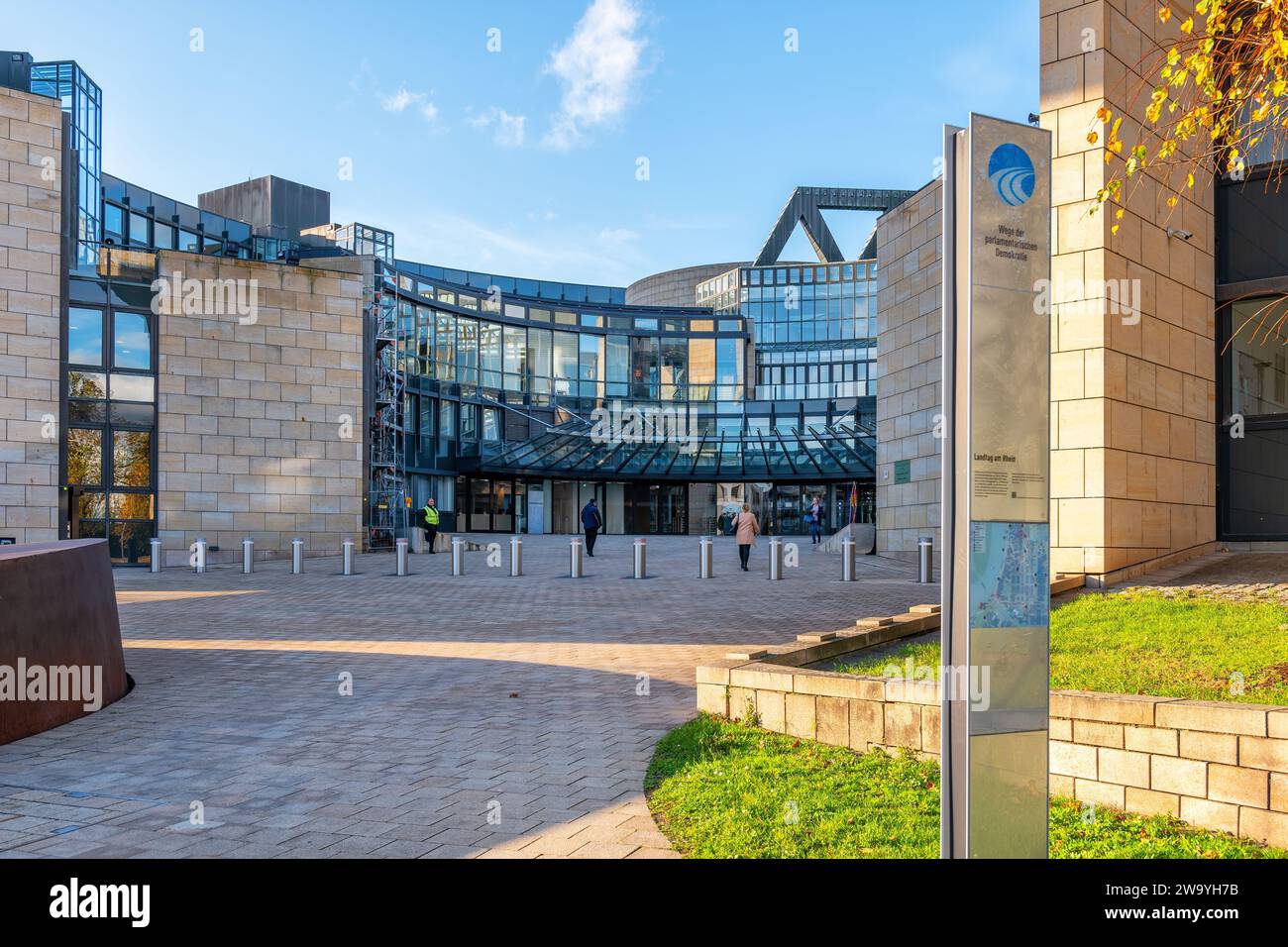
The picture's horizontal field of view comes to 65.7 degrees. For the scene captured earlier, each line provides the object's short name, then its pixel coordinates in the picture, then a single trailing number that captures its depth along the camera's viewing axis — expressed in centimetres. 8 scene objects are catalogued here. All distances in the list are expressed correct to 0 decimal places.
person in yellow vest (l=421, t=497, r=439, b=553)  2873
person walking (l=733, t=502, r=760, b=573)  2205
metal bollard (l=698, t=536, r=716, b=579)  2053
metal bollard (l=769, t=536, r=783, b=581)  1959
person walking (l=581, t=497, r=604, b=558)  2539
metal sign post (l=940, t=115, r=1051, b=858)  338
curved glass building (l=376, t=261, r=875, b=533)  4178
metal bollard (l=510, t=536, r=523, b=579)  2162
